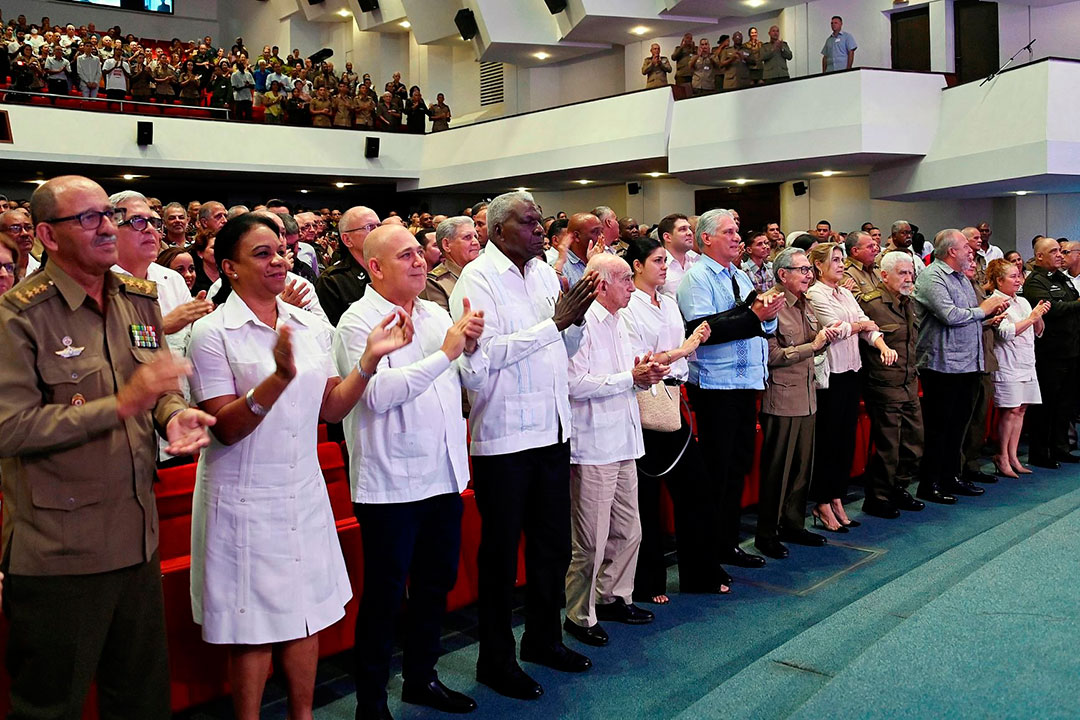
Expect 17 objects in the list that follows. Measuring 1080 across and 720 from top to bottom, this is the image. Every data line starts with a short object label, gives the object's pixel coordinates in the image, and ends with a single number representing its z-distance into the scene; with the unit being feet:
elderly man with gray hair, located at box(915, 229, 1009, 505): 18.65
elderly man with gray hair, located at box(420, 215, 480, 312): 15.94
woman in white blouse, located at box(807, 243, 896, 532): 16.31
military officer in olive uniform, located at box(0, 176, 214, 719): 6.69
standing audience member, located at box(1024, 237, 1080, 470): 22.26
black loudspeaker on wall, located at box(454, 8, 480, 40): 54.49
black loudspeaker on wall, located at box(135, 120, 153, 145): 46.14
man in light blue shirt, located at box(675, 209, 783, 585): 13.82
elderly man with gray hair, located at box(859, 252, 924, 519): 17.69
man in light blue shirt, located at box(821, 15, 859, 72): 44.06
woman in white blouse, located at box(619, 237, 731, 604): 13.06
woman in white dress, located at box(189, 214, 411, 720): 8.02
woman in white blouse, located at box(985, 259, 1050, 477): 20.77
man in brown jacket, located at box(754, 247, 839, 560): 15.20
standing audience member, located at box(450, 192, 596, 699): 10.19
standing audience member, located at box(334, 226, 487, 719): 9.11
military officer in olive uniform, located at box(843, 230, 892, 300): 18.30
